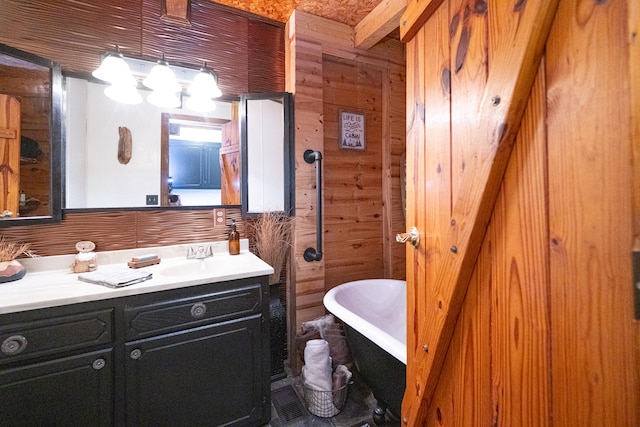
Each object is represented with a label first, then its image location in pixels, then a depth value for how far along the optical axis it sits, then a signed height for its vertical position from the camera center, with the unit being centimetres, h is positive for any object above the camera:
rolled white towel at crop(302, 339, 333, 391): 143 -85
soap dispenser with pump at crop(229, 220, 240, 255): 166 -17
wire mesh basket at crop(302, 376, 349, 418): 141 -102
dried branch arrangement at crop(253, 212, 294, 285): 172 -16
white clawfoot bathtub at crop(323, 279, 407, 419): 111 -63
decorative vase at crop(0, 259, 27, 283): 110 -24
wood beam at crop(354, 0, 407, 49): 158 +126
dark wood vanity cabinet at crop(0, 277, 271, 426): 91 -58
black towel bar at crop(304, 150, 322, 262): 167 +1
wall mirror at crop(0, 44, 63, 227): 121 +37
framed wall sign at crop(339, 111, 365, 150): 201 +65
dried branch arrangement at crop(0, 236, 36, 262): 116 -16
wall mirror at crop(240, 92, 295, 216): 175 +41
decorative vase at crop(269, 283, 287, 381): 166 -78
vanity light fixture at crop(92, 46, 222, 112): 138 +77
